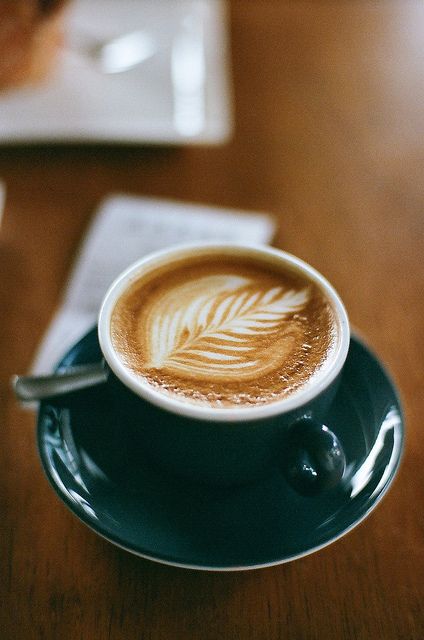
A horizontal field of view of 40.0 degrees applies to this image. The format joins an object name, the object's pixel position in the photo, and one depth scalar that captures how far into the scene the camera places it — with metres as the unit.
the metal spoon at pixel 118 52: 0.96
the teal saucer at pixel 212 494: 0.38
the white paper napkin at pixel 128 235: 0.62
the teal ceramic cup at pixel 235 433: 0.38
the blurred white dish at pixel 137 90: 0.83
